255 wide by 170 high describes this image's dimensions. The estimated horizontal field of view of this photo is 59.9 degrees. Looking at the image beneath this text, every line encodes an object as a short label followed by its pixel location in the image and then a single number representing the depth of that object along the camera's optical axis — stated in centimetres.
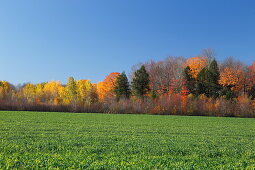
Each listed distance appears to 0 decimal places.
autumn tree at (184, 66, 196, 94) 5997
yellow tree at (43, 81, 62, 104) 9069
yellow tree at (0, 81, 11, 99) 9979
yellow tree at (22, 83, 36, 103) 9106
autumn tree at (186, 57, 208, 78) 6488
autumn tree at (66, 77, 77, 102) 7506
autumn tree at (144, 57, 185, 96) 6131
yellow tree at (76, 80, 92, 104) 7456
